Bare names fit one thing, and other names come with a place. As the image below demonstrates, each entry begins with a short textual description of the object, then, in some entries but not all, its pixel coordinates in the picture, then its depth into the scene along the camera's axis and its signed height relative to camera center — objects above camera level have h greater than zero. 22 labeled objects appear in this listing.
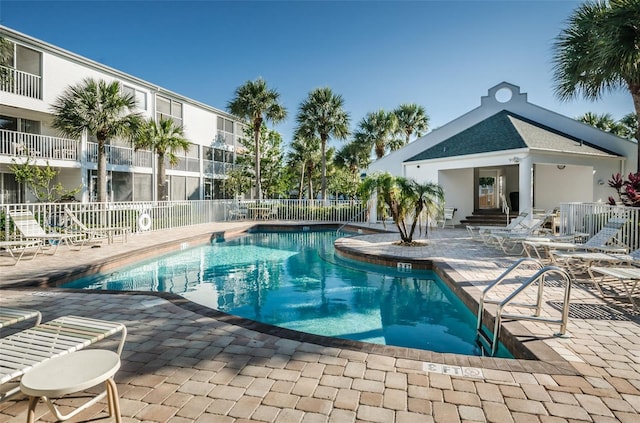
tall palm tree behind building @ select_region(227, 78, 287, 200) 23.64 +6.57
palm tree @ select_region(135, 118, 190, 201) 19.23 +3.36
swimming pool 5.42 -1.82
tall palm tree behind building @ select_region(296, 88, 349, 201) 24.27 +5.99
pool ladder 3.85 -1.35
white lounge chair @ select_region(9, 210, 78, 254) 9.14 -0.63
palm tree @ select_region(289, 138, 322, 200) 30.30 +4.14
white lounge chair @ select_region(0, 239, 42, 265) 8.20 -1.17
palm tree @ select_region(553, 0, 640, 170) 10.37 +4.90
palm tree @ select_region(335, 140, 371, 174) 28.71 +3.93
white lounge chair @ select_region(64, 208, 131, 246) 10.52 -0.79
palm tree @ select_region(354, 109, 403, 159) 27.06 +5.68
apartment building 15.69 +3.61
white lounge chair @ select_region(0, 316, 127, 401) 2.25 -0.99
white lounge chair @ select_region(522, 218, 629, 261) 7.46 -0.83
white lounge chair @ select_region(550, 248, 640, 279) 6.10 -0.95
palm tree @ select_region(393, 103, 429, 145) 28.59 +6.87
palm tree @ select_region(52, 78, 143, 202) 15.00 +3.69
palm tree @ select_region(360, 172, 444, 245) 11.16 +0.30
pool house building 14.83 +2.10
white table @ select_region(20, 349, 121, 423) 1.95 -0.99
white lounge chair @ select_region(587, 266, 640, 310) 4.76 -0.94
